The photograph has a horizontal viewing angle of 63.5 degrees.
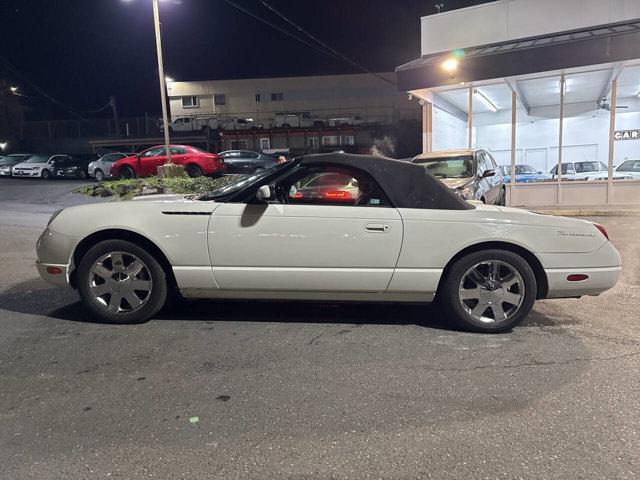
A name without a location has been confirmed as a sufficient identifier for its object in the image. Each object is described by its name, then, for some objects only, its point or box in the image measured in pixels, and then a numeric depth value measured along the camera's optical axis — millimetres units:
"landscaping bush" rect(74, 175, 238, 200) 15702
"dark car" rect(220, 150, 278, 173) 23562
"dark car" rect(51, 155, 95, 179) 27297
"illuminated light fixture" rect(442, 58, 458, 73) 12773
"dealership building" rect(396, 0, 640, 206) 12070
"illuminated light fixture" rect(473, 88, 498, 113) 16706
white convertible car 4285
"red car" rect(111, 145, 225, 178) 20000
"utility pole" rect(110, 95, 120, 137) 49062
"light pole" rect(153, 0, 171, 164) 17655
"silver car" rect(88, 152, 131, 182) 24062
